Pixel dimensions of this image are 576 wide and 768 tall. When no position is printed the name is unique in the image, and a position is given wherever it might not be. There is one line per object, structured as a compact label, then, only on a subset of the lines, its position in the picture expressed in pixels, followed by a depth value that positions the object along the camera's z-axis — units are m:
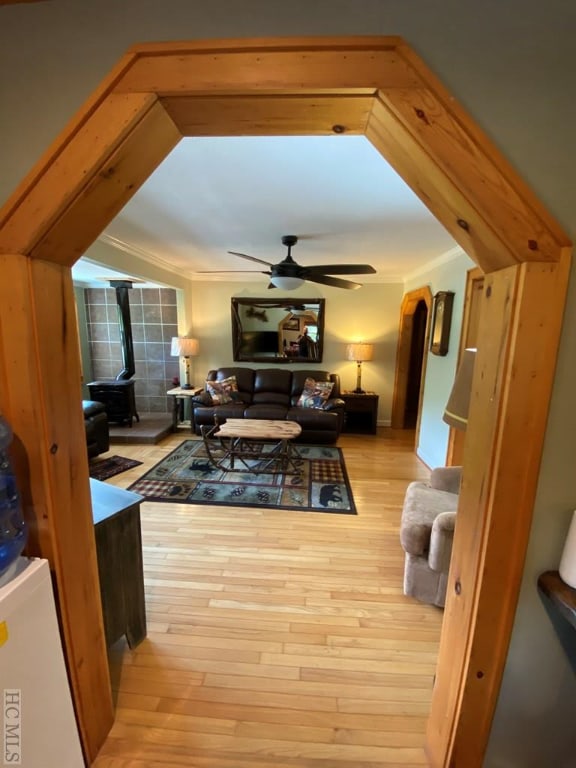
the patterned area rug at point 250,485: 3.01
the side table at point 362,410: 5.09
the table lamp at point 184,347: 5.05
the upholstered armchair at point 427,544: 1.79
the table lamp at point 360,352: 5.05
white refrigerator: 0.82
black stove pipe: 5.01
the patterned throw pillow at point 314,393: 4.88
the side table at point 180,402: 4.91
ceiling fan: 3.00
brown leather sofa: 4.57
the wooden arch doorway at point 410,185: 0.76
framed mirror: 5.35
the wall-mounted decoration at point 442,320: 3.45
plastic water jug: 0.86
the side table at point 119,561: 1.42
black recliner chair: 3.79
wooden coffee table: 3.51
